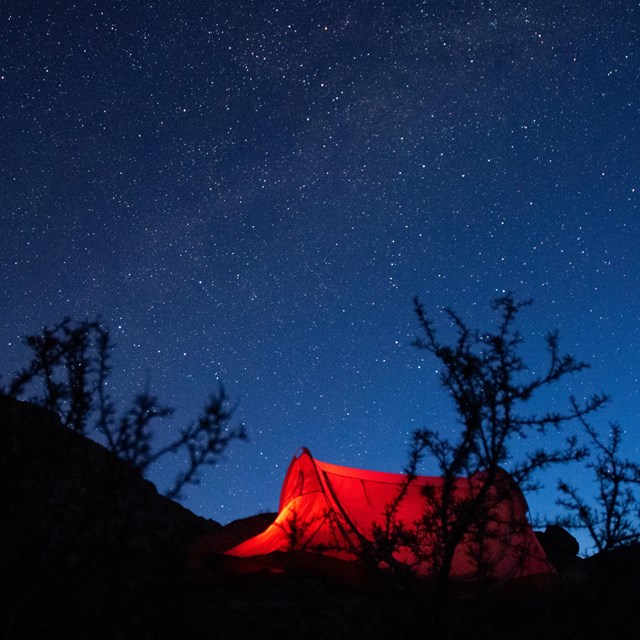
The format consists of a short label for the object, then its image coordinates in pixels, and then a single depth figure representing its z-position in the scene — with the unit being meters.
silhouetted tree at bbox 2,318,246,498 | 4.16
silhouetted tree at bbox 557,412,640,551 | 5.45
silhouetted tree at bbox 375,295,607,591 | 5.71
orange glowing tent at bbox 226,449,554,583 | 8.19
